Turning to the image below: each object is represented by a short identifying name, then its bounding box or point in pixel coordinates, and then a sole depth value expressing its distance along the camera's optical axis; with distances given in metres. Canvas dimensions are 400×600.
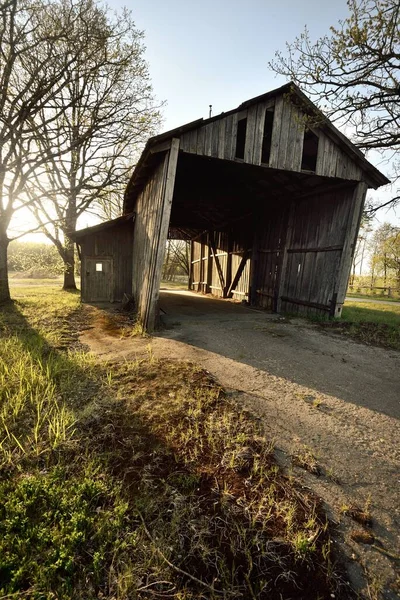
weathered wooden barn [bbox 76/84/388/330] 7.52
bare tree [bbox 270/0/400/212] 6.50
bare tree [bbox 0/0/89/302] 8.99
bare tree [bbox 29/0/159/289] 9.47
